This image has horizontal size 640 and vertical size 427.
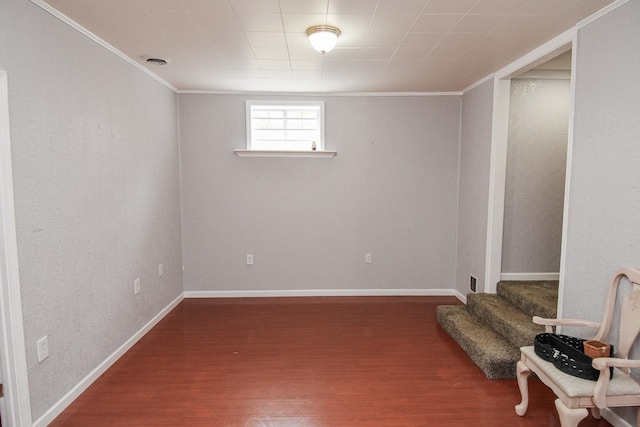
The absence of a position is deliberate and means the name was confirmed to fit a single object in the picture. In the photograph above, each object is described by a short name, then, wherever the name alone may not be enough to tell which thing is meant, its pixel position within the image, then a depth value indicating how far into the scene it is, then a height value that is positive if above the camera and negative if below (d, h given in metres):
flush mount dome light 2.31 +1.01
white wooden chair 1.69 -1.00
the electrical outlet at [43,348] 1.98 -0.95
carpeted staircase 2.56 -1.18
